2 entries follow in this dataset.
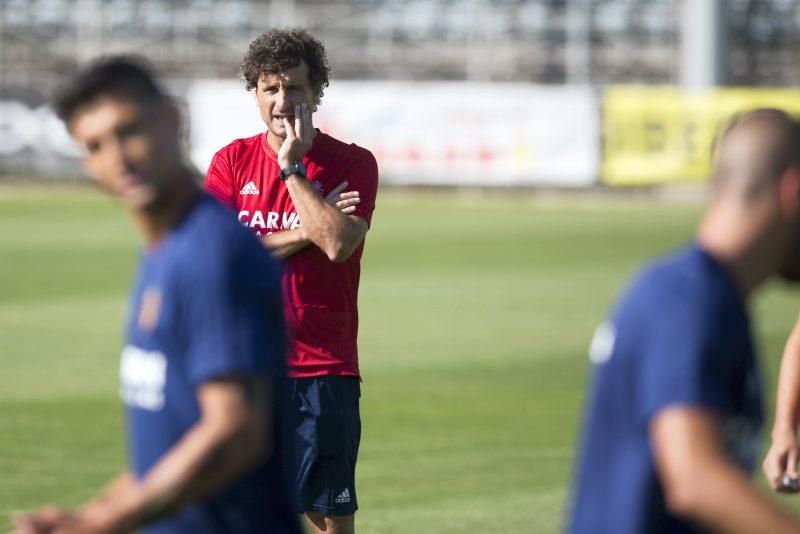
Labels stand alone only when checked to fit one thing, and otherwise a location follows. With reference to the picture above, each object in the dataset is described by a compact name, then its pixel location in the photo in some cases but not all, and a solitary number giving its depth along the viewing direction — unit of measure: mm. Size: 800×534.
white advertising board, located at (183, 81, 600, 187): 73250
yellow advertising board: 72812
